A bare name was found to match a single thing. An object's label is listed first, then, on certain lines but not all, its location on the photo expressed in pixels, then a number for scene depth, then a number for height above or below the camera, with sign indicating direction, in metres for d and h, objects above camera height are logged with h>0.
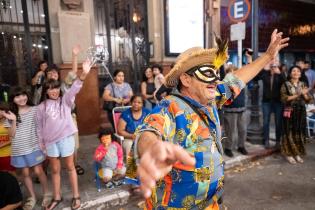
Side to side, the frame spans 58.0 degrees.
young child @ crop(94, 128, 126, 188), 4.38 -1.47
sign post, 6.07 +0.89
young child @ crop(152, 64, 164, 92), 6.12 -0.31
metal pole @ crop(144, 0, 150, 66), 8.52 +0.70
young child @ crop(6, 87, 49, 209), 3.77 -0.98
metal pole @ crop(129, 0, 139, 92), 8.25 +0.29
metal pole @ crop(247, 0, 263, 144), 6.48 -1.21
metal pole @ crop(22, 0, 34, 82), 6.77 +0.55
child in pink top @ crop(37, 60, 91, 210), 3.75 -0.81
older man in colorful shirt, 1.77 -0.44
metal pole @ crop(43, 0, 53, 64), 6.92 +0.82
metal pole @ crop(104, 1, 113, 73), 7.89 +0.76
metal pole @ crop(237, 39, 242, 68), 6.18 +0.12
